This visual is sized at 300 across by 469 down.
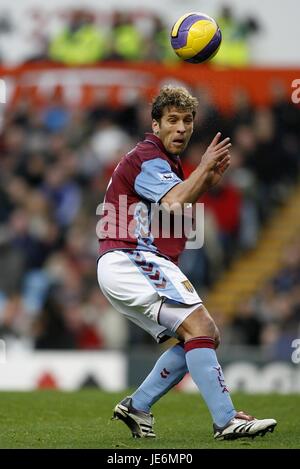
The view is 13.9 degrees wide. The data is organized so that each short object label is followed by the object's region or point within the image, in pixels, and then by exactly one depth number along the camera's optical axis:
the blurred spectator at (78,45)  17.56
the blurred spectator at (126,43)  17.67
